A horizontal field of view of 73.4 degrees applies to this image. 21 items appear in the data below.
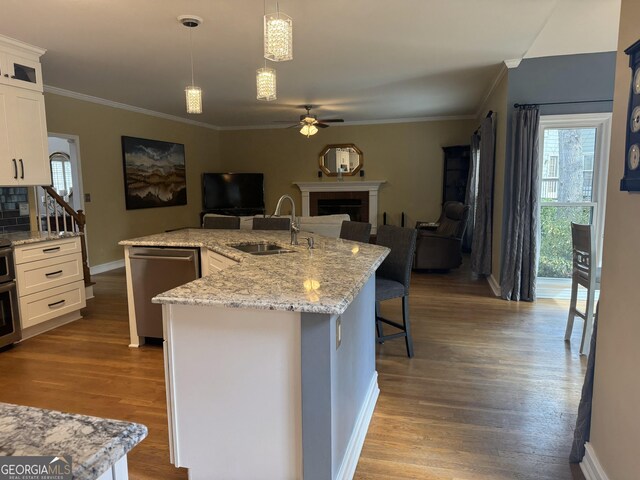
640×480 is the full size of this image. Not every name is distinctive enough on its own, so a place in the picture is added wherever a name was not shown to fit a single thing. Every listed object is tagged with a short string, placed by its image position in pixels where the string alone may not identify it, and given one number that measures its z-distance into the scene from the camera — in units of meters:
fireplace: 9.16
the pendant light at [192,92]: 3.24
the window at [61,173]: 8.99
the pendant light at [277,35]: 2.24
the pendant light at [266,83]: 2.90
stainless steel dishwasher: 3.31
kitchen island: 1.64
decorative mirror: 9.16
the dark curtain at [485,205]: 5.44
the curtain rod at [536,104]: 4.43
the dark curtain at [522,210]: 4.46
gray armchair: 6.22
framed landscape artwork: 6.97
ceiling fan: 6.70
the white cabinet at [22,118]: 3.75
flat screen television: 9.11
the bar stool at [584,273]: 3.27
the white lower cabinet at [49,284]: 3.69
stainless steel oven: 3.46
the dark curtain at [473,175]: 7.24
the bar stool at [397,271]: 3.10
